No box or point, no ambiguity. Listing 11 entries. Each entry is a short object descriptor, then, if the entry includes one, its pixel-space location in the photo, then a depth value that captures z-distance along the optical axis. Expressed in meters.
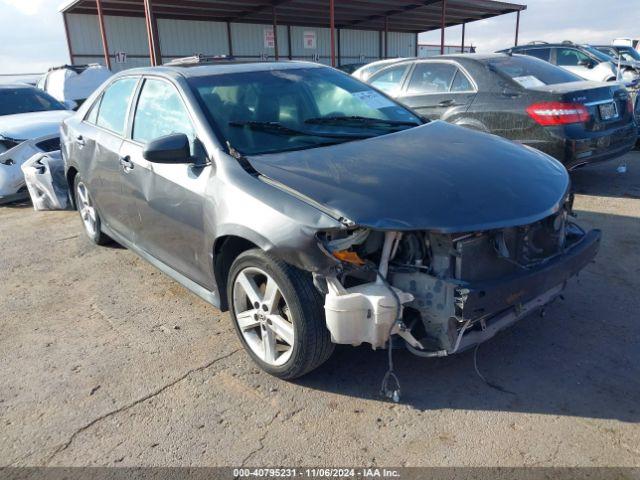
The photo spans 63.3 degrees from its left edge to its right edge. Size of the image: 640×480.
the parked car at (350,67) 14.95
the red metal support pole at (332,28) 16.28
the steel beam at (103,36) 15.05
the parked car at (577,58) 11.42
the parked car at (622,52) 14.72
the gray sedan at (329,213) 2.40
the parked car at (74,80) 13.01
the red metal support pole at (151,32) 12.29
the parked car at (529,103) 5.56
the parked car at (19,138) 7.15
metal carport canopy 18.33
